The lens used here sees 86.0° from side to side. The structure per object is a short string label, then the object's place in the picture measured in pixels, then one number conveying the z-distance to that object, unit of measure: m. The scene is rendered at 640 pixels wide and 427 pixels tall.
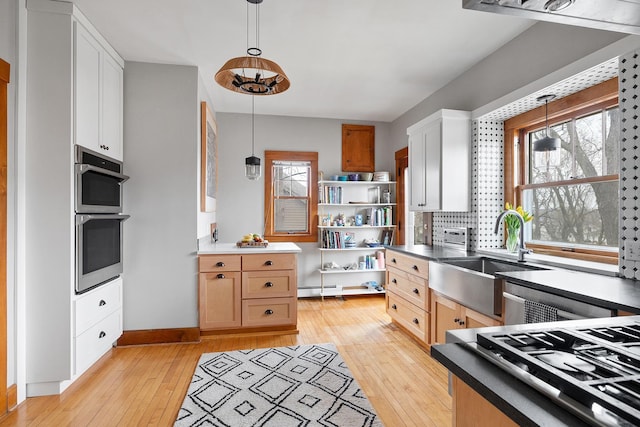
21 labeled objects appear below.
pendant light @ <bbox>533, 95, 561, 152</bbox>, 2.66
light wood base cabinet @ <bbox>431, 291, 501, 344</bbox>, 2.36
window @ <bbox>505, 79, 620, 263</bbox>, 2.36
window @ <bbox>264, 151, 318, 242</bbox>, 4.98
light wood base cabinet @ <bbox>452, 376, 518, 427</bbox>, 0.65
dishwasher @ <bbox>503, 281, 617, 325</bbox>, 1.50
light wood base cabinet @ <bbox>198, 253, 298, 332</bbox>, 3.34
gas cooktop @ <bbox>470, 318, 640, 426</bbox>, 0.52
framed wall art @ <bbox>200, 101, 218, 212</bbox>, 3.59
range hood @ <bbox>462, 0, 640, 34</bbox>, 0.85
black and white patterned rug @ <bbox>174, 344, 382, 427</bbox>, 2.03
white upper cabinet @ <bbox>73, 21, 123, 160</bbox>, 2.47
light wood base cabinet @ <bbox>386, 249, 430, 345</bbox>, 3.06
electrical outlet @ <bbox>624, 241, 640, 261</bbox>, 1.91
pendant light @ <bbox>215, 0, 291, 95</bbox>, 2.07
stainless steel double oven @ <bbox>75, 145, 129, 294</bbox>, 2.46
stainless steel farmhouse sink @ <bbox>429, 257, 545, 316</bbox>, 2.19
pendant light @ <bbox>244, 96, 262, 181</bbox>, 3.38
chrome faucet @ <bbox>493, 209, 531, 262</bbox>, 2.55
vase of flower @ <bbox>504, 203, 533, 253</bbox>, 2.89
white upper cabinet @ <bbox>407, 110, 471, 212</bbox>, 3.31
